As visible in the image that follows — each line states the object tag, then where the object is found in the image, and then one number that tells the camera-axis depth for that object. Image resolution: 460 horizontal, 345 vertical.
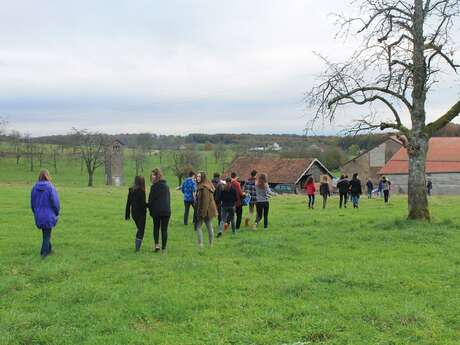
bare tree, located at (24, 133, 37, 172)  94.86
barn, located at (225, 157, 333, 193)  63.84
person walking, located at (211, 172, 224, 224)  15.53
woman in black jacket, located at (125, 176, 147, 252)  11.88
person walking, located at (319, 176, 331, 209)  24.94
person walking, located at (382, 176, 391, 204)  28.56
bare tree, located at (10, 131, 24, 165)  98.29
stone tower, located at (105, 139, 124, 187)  83.56
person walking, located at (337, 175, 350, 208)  24.89
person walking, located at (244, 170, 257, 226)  16.44
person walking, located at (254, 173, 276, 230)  15.77
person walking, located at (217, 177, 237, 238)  14.96
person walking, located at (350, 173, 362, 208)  24.70
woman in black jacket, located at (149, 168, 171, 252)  11.64
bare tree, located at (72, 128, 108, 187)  81.75
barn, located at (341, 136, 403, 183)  75.06
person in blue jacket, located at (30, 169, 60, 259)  11.09
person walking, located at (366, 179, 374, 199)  37.62
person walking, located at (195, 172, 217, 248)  12.36
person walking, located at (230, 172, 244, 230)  15.35
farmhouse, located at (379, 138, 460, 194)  59.19
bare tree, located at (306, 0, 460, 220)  15.92
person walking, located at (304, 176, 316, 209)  24.75
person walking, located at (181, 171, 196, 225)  16.61
